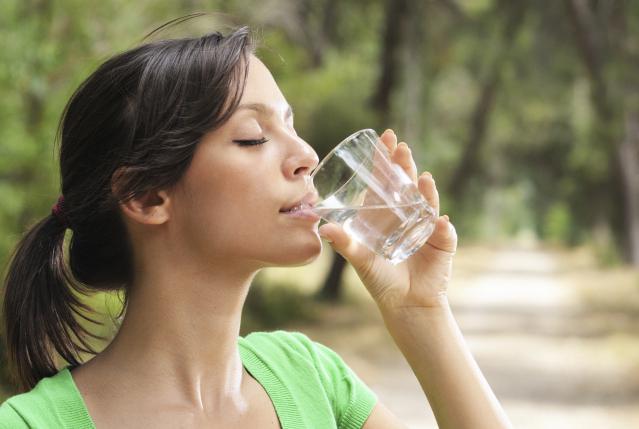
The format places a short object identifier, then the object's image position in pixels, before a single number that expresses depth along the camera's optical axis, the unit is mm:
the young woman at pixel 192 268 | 1771
